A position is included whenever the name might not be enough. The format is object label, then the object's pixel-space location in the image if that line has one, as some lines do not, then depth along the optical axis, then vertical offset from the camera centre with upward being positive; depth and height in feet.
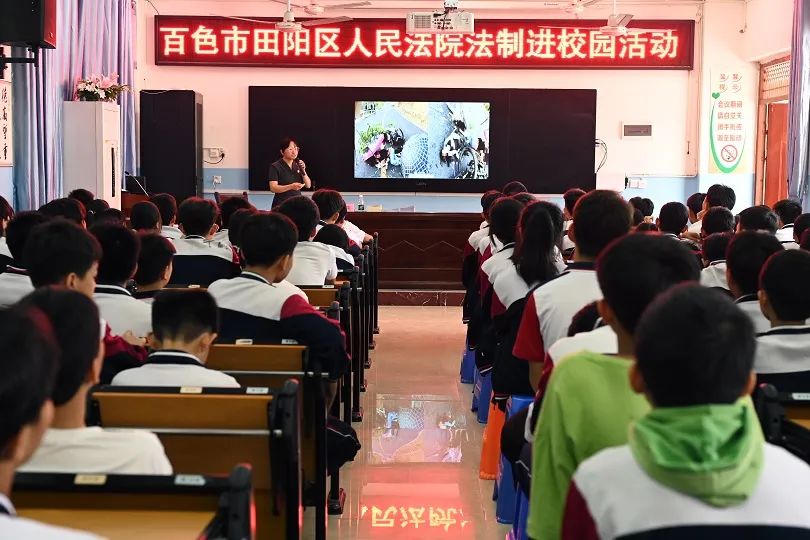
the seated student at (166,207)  21.27 -0.96
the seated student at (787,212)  21.39 -0.91
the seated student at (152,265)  11.89 -1.19
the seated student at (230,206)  20.08 -0.87
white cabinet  29.30 +0.36
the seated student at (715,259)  14.06 -1.30
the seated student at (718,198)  21.91 -0.67
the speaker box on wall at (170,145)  36.11 +0.51
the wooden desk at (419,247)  32.01 -2.56
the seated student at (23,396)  3.79 -0.89
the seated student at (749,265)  10.96 -1.03
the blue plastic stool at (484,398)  16.74 -3.75
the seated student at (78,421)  5.60 -1.46
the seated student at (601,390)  5.86 -1.25
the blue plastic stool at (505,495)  12.08 -3.83
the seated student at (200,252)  16.72 -1.47
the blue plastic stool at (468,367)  20.01 -3.88
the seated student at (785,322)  8.74 -1.36
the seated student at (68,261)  9.68 -0.95
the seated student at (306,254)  15.98 -1.41
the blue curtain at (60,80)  26.20 +2.06
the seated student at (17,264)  12.95 -1.43
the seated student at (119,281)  10.59 -1.31
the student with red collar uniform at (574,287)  9.61 -1.14
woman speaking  32.35 -0.43
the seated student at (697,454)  4.26 -1.17
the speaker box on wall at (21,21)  21.31 +2.77
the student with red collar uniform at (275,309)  10.58 -1.52
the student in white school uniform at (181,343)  8.07 -1.47
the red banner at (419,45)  37.35 +4.18
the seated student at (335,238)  18.60 -1.37
